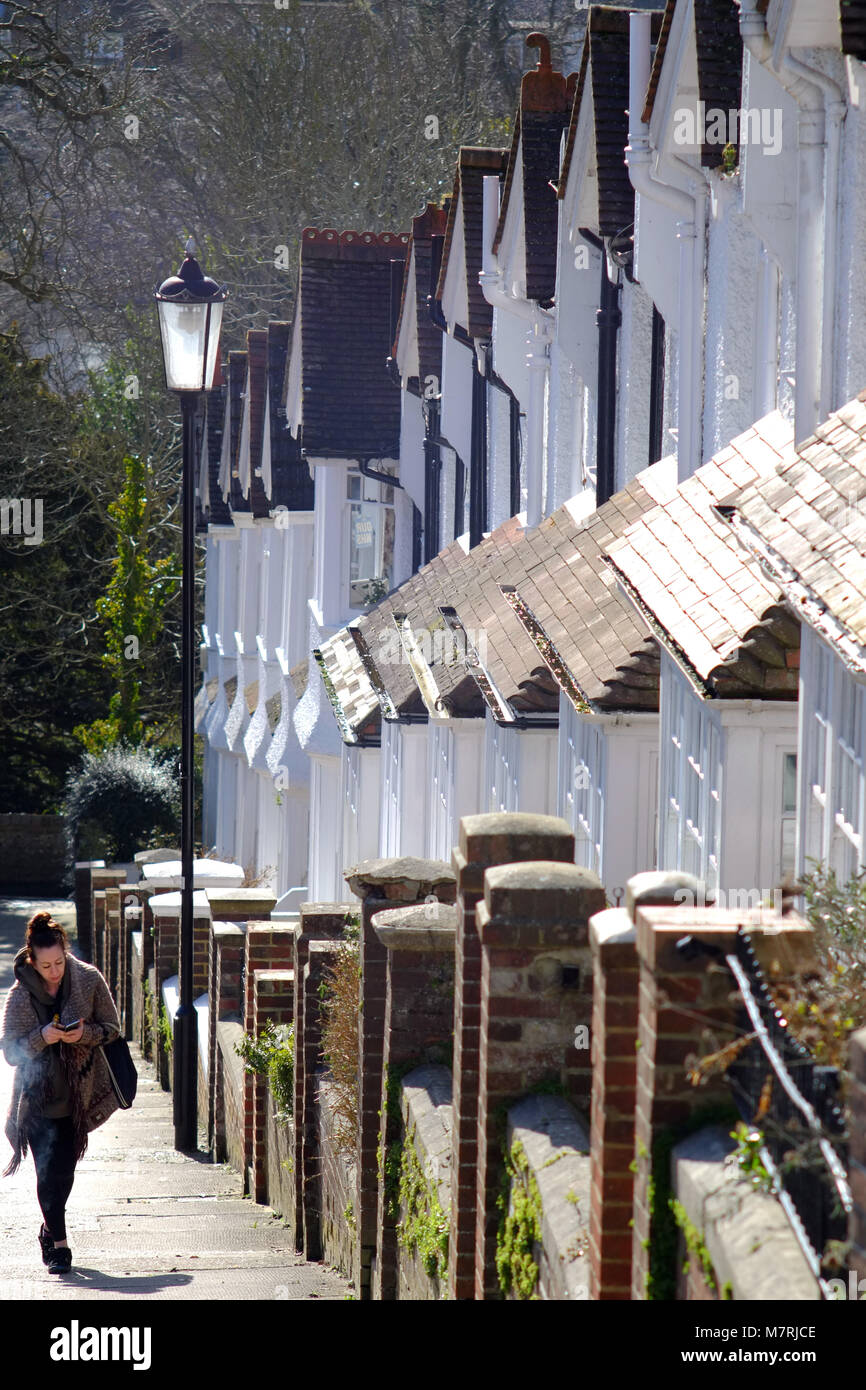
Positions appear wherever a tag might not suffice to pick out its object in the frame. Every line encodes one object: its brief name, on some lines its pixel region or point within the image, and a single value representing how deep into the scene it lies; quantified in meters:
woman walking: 16.16
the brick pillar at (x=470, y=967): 11.76
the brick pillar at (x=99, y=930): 46.59
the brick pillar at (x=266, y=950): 22.56
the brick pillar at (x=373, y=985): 15.21
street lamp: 25.37
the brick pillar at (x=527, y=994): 10.85
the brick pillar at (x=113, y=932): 43.59
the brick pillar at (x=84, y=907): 51.41
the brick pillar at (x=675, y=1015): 8.14
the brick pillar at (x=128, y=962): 40.53
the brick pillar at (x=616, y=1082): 8.85
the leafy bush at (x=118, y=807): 58.03
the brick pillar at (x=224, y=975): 25.53
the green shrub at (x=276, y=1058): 20.33
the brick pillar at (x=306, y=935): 18.81
